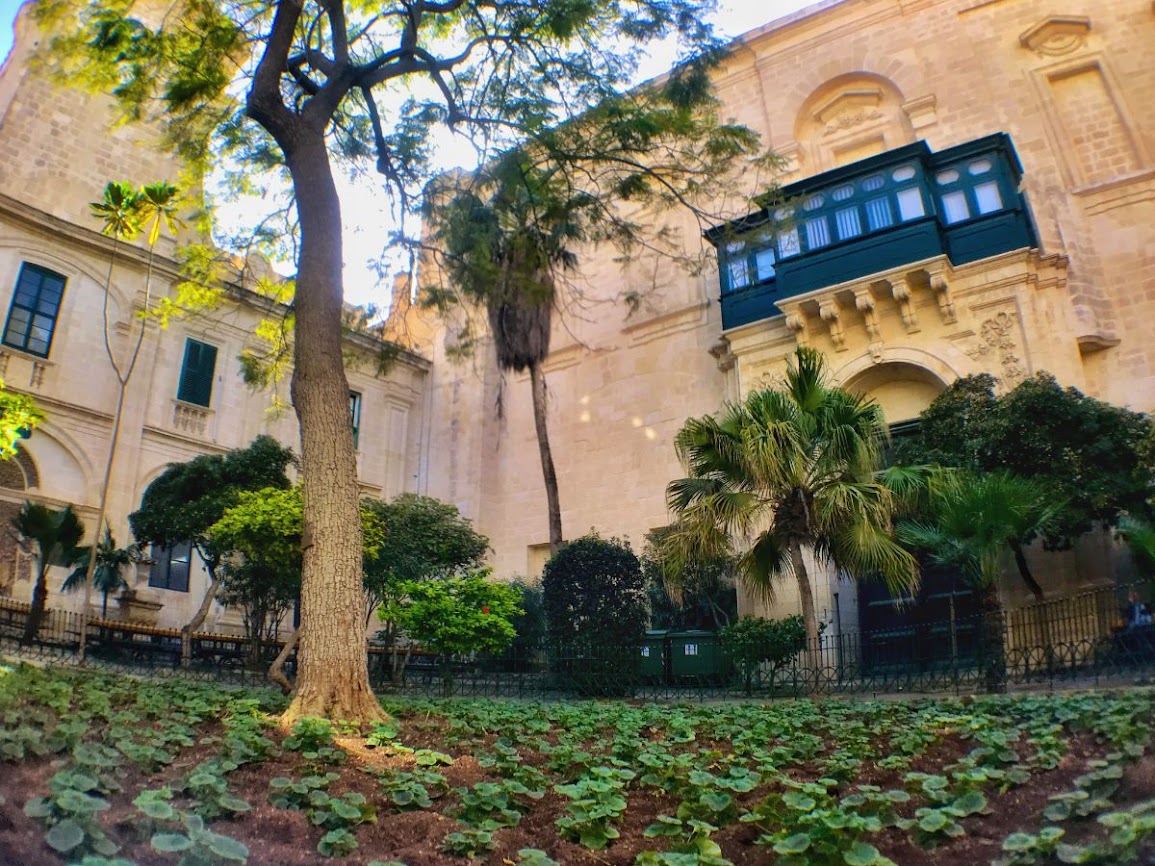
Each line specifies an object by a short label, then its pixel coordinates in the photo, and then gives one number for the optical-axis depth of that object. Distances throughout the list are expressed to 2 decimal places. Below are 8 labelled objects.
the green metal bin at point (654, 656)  13.45
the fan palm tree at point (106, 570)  15.73
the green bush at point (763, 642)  11.92
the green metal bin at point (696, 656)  13.23
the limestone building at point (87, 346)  17.77
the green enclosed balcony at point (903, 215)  15.67
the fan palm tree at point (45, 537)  13.45
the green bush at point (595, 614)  12.34
